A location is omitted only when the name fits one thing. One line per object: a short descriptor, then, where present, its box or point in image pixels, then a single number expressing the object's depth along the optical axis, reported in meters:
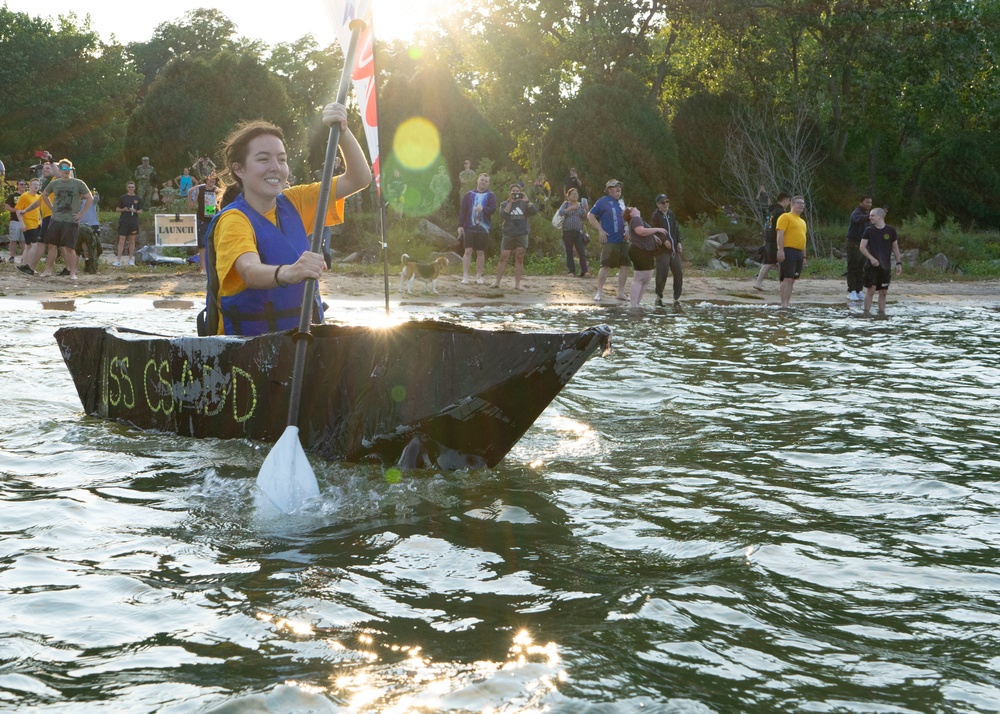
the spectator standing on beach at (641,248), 16.06
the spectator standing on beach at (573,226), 21.22
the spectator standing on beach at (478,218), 18.67
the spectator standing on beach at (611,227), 17.19
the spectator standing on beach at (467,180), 24.69
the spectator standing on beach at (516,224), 18.73
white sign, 22.73
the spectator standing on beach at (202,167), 27.02
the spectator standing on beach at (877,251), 16.30
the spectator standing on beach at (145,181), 32.11
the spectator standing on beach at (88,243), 20.52
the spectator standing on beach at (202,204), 17.30
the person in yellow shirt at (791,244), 16.78
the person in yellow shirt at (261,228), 5.54
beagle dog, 17.84
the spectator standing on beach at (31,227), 19.17
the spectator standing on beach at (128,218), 21.84
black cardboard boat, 5.09
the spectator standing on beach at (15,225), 22.75
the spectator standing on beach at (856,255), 17.62
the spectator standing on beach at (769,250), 19.27
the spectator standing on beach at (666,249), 16.52
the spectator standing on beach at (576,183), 23.05
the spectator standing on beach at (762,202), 28.22
